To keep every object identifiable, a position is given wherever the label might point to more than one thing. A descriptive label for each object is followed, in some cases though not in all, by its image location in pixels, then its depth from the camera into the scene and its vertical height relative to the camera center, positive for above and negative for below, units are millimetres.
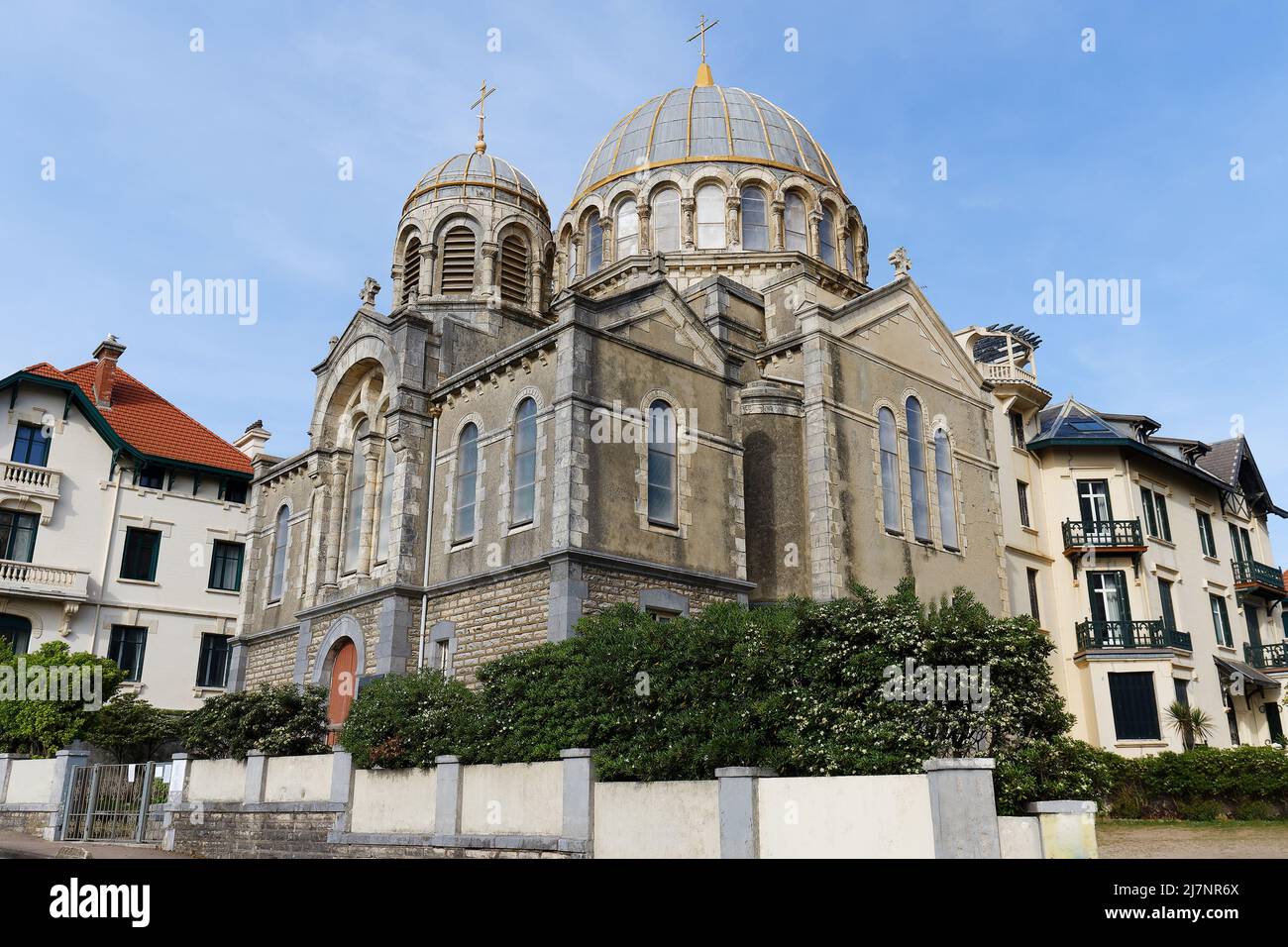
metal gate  19641 -35
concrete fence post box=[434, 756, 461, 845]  14219 +27
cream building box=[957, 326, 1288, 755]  28281 +6582
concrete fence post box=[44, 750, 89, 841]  19953 +352
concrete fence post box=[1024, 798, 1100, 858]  9172 -259
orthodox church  18953 +7672
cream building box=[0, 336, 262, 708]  28641 +7701
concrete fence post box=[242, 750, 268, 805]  17734 +449
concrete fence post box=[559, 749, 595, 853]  12516 -3
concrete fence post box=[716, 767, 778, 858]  10922 -118
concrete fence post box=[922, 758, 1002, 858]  9242 -98
